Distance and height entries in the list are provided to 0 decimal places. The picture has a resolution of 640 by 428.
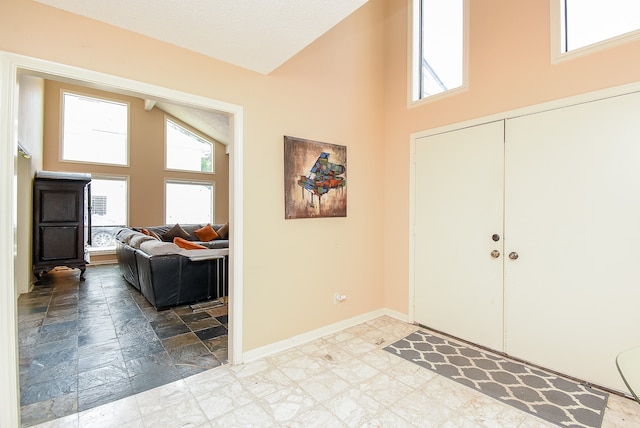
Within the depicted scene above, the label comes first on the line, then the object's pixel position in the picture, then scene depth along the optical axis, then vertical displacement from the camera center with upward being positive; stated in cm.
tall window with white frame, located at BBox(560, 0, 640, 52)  206 +147
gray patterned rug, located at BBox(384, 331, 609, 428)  188 -126
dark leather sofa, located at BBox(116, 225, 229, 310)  363 -77
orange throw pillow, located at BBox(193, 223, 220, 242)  700 -48
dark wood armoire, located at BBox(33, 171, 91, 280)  457 -11
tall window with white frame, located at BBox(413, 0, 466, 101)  299 +184
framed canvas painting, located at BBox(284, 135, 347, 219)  276 +36
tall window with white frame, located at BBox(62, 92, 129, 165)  648 +195
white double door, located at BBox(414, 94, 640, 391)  207 -16
